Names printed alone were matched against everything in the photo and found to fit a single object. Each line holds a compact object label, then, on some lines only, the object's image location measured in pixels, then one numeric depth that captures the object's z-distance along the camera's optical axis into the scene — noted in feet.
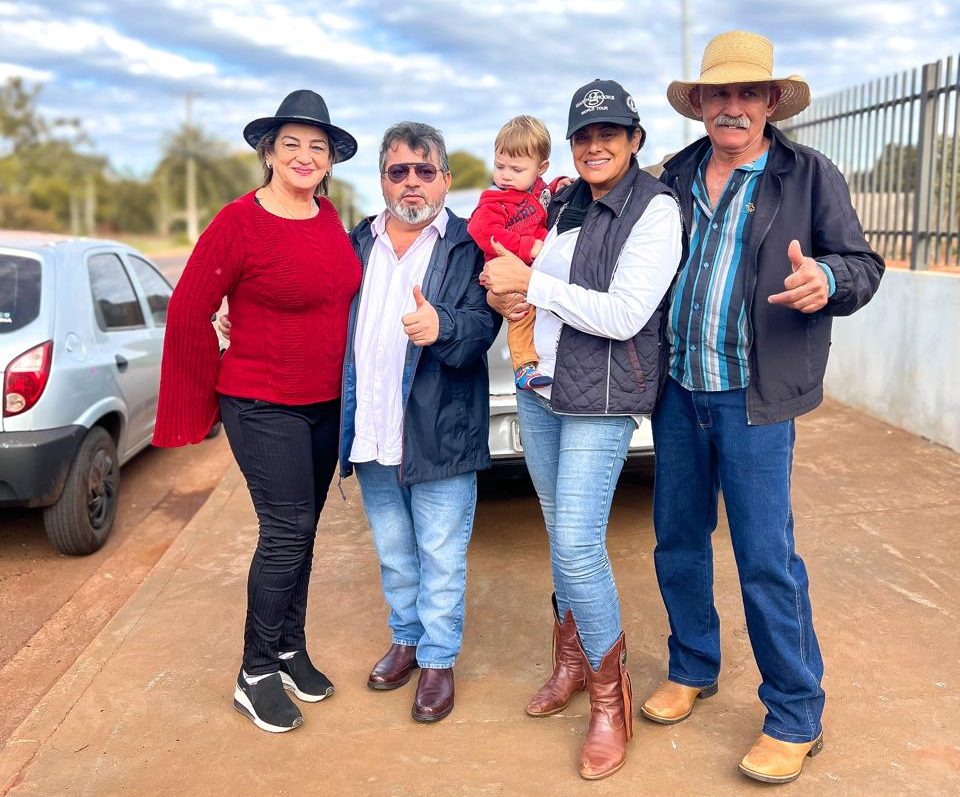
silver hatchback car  14.39
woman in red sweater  9.43
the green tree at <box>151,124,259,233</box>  208.64
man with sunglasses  9.83
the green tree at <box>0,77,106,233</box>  189.26
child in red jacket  9.54
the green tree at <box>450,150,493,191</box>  305.26
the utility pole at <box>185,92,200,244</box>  199.11
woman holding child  8.45
